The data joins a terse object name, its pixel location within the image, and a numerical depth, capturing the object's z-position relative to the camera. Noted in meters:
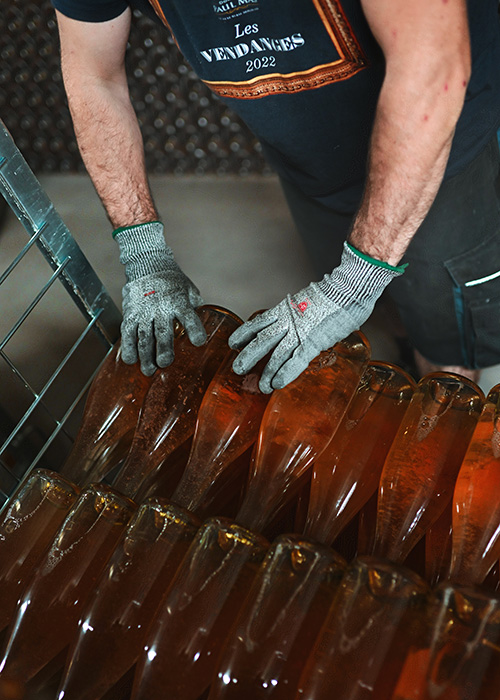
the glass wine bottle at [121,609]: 0.44
